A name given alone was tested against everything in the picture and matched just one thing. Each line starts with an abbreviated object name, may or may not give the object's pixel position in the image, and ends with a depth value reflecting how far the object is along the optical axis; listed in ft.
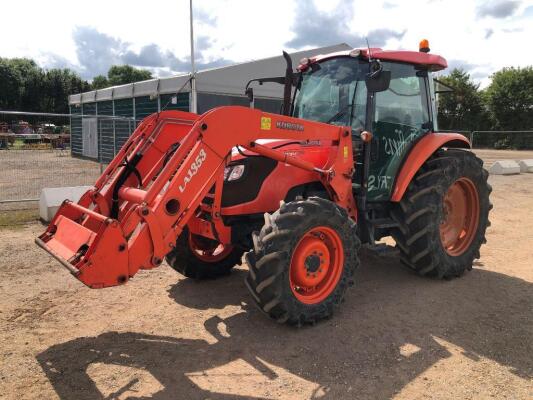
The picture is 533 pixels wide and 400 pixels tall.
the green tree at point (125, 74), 231.48
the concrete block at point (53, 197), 26.02
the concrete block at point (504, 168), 52.47
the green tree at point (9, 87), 147.78
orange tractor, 11.72
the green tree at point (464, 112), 118.61
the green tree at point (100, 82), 217.27
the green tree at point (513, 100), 113.39
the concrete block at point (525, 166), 55.52
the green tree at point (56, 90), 164.14
